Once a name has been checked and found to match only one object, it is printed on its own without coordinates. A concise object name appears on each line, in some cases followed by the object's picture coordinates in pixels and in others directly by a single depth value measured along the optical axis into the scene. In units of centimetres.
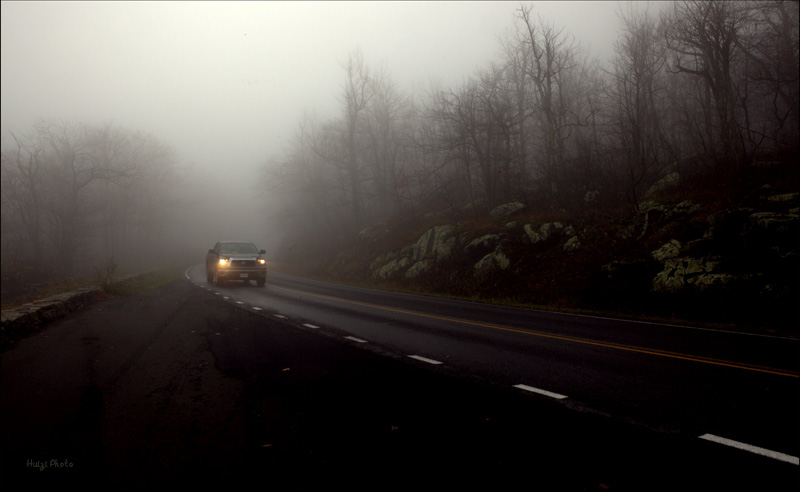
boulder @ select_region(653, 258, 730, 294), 1059
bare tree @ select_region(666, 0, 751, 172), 1549
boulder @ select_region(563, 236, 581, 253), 1559
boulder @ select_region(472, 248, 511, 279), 1691
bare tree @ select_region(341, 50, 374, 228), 3397
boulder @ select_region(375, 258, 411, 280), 2198
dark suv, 1841
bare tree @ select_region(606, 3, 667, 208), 2180
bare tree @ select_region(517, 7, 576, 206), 2031
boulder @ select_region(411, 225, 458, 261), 2022
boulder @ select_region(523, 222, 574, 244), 1716
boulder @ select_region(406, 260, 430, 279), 2035
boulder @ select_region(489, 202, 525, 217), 2162
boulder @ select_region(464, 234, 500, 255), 1836
